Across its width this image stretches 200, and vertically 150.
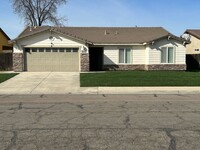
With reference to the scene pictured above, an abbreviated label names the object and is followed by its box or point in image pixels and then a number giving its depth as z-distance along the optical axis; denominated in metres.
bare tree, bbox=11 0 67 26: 30.65
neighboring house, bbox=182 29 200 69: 24.51
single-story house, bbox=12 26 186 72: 15.37
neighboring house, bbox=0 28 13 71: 16.54
